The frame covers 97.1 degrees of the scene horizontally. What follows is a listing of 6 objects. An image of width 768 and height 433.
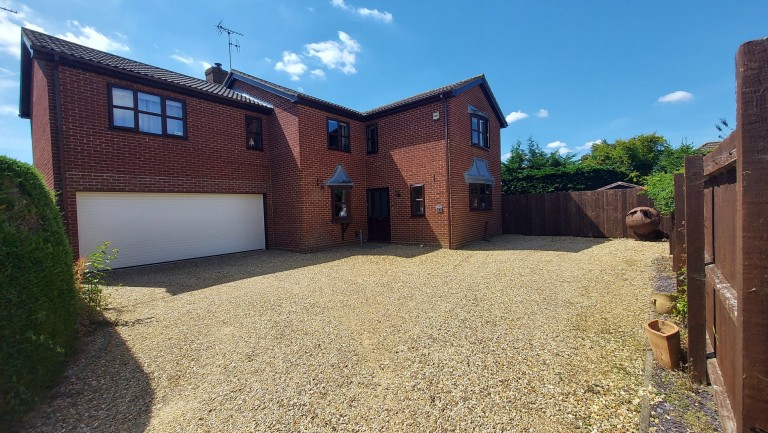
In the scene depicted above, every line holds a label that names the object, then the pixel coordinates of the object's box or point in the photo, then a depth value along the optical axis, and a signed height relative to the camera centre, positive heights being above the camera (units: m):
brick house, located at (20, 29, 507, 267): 8.94 +1.80
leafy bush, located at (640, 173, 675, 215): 9.41 +0.28
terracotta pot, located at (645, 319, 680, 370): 3.16 -1.37
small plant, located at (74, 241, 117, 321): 4.91 -1.08
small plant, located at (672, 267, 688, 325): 4.14 -1.28
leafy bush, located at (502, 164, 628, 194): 18.45 +1.41
